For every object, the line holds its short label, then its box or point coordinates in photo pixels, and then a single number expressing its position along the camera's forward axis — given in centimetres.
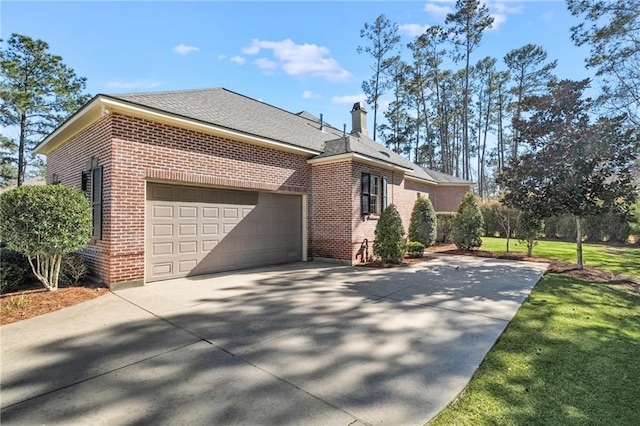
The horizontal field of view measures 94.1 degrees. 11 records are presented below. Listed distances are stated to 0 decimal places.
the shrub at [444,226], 1562
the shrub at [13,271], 592
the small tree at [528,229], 1049
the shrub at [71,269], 622
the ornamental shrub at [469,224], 1238
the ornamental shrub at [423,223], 1217
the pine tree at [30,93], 1711
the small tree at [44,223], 511
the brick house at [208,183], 629
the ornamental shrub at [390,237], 915
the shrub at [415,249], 1088
